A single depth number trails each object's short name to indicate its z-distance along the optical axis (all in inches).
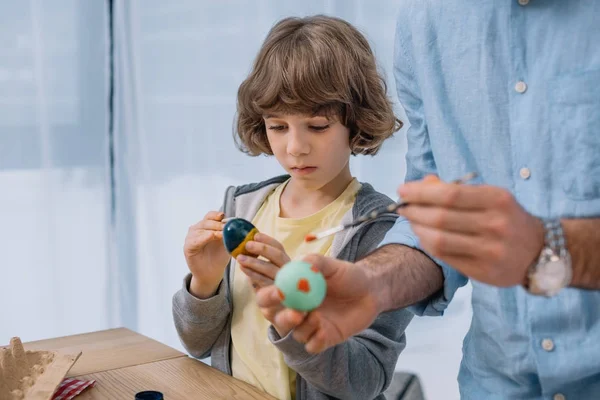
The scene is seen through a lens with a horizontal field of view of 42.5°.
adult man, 35.8
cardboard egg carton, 54.0
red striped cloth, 57.6
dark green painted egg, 58.4
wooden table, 59.2
